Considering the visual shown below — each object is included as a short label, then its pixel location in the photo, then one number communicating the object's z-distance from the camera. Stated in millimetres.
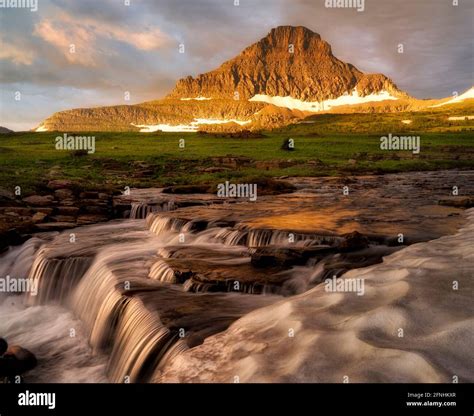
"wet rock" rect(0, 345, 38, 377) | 10031
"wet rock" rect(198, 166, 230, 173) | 42094
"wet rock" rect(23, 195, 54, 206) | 25781
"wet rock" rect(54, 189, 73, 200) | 27641
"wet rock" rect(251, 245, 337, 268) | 13094
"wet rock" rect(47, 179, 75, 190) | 29906
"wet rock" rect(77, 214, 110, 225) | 22875
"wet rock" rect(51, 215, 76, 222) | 22891
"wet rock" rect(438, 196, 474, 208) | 21125
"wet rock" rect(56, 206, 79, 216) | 24127
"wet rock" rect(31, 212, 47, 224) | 22344
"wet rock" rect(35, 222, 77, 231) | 21328
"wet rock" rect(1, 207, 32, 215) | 23419
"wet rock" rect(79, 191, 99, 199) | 28158
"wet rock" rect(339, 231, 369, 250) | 13805
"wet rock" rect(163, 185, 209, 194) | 31266
